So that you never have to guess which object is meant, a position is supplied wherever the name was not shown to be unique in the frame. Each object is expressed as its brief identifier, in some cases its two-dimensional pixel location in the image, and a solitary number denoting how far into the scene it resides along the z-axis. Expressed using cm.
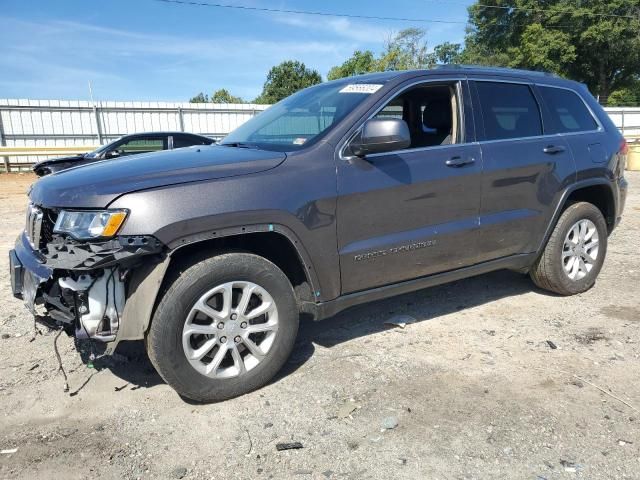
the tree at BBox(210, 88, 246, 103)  8319
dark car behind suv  991
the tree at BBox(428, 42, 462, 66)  6662
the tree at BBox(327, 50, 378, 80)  4138
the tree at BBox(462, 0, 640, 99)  3688
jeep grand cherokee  274
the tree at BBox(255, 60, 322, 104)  6016
